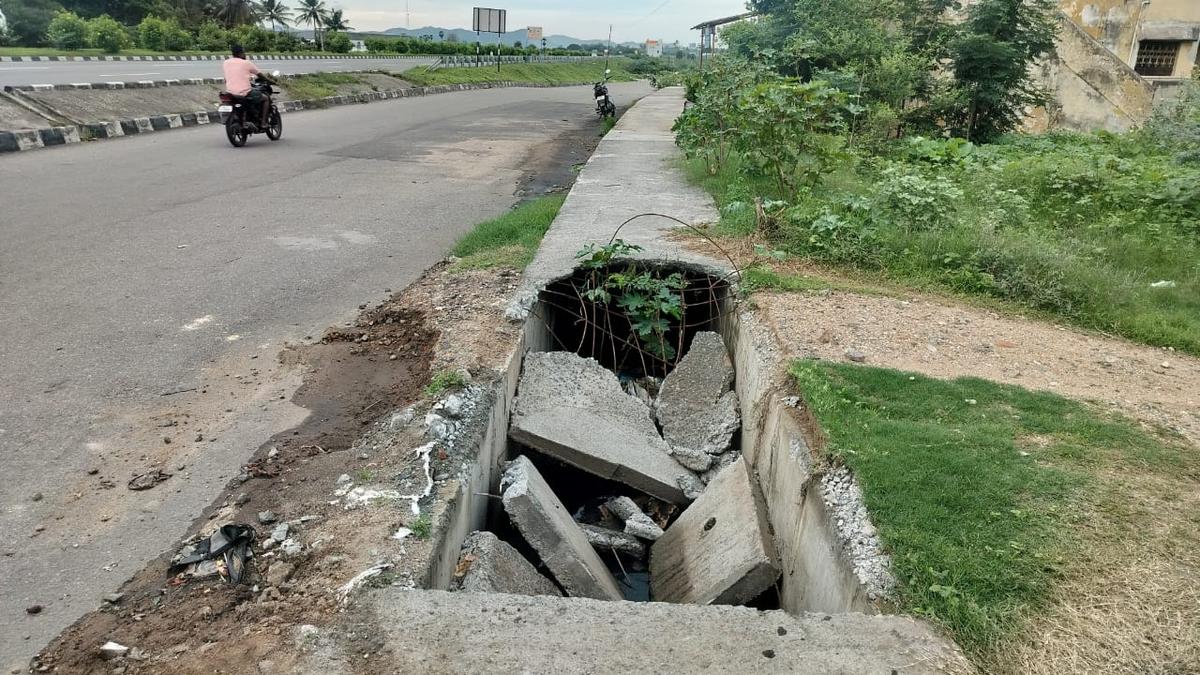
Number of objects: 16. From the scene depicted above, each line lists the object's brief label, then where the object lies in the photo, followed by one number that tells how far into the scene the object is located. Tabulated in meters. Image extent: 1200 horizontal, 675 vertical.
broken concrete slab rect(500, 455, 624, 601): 3.44
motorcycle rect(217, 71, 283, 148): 11.27
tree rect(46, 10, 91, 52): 32.31
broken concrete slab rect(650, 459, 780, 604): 3.36
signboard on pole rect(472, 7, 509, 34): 32.59
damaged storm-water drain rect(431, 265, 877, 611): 3.33
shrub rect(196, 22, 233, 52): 37.62
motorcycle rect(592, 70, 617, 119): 18.92
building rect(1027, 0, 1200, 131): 16.64
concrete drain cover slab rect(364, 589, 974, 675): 2.26
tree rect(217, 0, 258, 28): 47.62
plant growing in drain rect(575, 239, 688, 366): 5.74
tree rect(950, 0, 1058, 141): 12.61
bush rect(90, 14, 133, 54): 32.12
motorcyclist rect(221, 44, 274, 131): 11.34
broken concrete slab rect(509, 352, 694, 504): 4.38
